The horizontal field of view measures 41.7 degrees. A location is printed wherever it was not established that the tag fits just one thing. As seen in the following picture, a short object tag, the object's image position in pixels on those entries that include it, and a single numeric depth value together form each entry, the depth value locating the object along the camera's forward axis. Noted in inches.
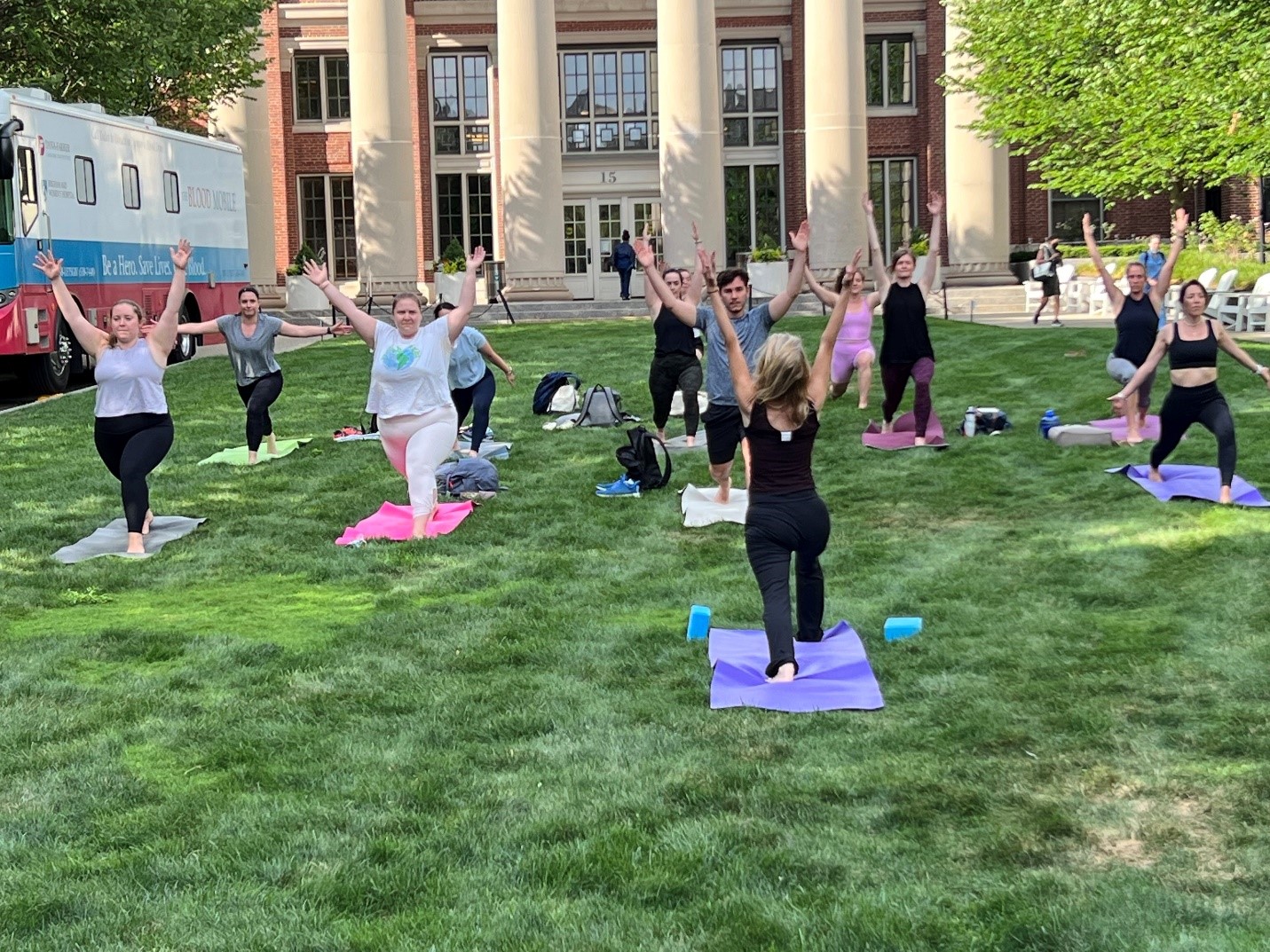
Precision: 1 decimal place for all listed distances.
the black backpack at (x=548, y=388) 736.3
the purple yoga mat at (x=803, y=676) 280.4
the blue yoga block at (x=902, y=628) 326.6
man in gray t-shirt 382.6
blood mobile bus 831.1
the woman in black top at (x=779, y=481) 291.9
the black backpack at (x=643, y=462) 531.5
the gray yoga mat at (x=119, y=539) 439.5
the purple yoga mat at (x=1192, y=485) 465.4
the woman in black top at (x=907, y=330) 579.2
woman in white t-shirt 439.2
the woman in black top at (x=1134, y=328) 574.2
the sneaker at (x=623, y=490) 525.0
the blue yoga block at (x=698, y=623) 330.2
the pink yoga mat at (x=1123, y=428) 585.3
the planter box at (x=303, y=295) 1563.7
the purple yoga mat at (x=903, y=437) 600.4
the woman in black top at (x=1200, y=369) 455.2
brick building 1717.5
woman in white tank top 433.7
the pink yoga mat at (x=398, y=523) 454.3
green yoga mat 603.8
